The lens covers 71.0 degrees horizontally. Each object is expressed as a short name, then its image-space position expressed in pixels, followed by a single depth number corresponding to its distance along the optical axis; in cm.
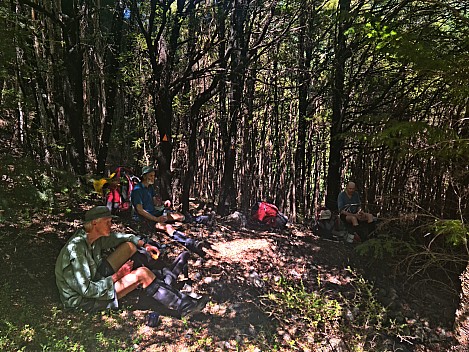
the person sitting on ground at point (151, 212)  450
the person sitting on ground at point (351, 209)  515
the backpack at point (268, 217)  618
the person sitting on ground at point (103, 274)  281
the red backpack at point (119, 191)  494
